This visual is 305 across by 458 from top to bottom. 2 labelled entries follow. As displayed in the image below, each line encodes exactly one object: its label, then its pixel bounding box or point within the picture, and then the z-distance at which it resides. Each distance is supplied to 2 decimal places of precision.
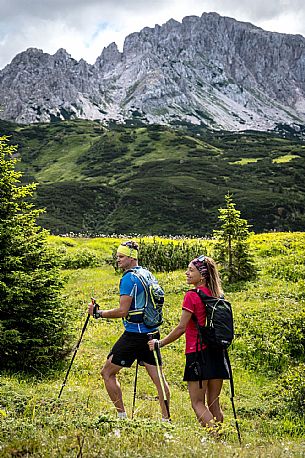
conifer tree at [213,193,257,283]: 20.88
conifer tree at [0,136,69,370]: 10.19
